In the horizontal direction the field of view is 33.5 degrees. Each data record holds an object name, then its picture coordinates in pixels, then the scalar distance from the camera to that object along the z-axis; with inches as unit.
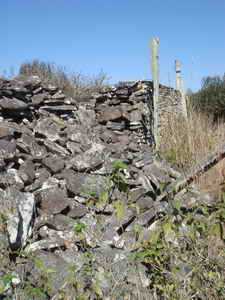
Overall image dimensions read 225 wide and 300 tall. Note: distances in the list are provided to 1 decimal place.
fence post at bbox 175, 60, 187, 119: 341.4
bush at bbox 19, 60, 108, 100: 290.8
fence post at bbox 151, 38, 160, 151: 269.3
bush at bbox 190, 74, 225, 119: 492.1
